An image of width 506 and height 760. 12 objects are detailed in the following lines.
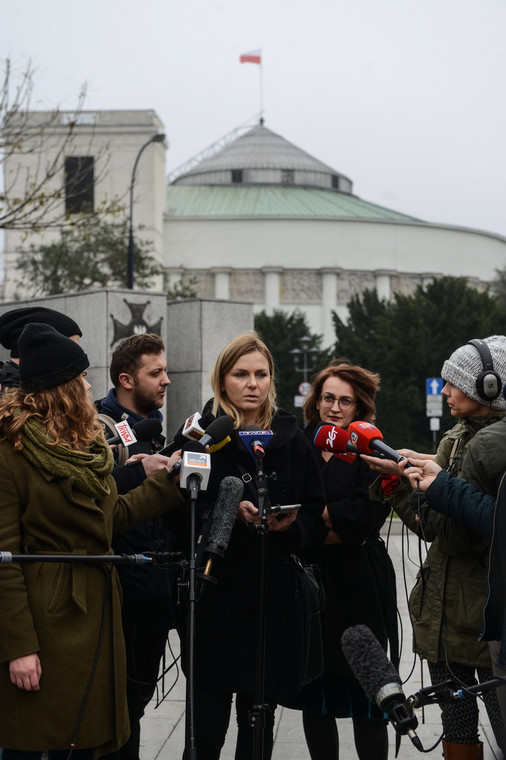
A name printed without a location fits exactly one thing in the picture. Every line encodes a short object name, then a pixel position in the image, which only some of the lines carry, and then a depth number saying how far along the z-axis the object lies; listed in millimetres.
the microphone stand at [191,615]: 3434
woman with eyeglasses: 5031
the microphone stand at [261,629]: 3803
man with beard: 4723
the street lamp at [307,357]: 47791
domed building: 83250
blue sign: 31678
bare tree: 14695
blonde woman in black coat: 4414
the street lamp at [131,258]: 31859
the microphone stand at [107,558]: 3541
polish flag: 93750
